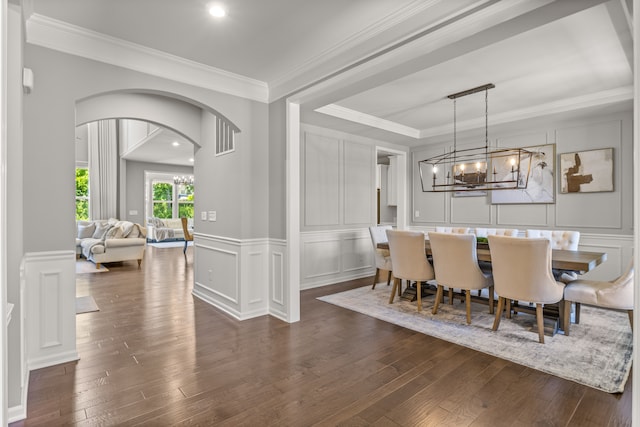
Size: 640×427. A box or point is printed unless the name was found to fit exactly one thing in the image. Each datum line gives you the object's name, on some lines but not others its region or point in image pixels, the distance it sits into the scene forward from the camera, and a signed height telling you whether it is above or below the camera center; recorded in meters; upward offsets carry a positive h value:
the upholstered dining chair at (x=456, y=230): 5.12 -0.30
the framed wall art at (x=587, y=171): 4.54 +0.52
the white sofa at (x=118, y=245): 6.96 -0.69
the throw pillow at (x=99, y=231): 8.39 -0.47
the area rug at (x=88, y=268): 6.58 -1.11
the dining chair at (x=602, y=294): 2.88 -0.72
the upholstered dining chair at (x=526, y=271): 2.98 -0.54
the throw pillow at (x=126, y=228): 7.33 -0.35
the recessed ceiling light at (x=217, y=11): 2.43 +1.42
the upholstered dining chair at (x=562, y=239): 3.94 -0.36
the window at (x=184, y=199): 12.91 +0.46
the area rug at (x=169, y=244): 10.72 -1.05
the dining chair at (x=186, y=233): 8.79 -0.58
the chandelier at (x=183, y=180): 12.23 +1.11
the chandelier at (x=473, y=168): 4.81 +0.70
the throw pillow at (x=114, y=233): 7.26 -0.45
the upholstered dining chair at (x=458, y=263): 3.49 -0.55
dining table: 3.05 -0.47
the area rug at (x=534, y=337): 2.55 -1.16
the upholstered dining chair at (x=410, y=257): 3.89 -0.53
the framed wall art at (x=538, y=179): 5.03 +0.45
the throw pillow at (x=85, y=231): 8.68 -0.48
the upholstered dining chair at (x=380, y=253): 4.85 -0.60
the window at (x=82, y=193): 10.70 +0.58
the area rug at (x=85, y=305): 4.04 -1.13
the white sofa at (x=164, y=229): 11.51 -0.61
